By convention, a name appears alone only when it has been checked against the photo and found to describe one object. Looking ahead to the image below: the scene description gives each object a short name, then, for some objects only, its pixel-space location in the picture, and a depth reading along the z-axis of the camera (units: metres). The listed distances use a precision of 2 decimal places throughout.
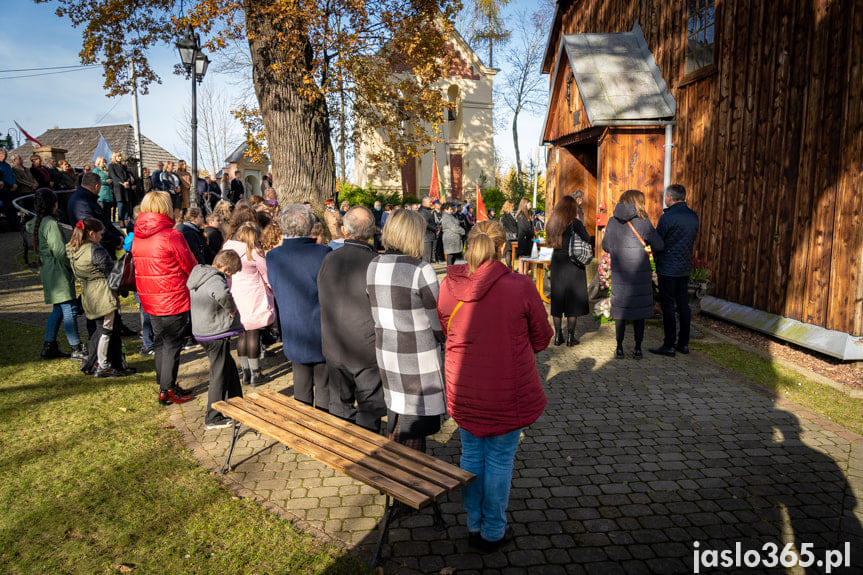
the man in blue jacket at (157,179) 16.00
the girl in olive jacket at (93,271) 6.38
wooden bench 3.07
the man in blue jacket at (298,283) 4.47
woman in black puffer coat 6.91
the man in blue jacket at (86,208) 8.38
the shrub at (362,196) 24.62
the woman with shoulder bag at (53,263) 7.02
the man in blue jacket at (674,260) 6.98
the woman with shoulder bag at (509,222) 12.86
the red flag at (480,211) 12.76
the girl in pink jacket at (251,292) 6.04
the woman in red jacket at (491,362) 3.10
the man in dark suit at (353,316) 3.87
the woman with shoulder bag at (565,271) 7.39
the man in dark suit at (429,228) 15.17
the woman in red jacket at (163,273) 5.52
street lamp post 12.52
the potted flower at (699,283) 8.16
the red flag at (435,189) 18.17
